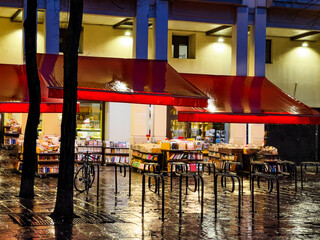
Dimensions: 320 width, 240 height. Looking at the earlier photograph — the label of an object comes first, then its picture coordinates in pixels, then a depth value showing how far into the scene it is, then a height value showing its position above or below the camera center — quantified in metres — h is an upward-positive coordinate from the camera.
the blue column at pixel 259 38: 27.80 +4.67
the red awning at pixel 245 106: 23.20 +1.17
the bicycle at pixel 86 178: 18.90 -1.56
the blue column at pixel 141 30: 25.89 +4.62
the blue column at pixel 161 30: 26.12 +4.70
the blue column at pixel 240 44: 27.30 +4.31
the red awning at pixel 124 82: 19.02 +1.81
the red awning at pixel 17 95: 21.11 +1.30
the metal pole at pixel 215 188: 14.47 -1.39
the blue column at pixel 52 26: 24.83 +4.52
